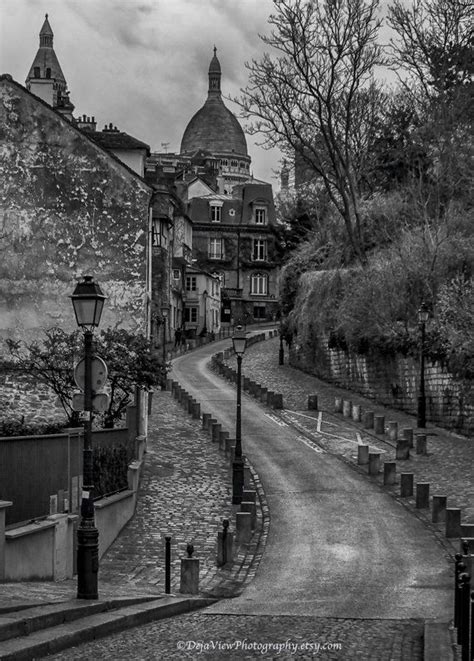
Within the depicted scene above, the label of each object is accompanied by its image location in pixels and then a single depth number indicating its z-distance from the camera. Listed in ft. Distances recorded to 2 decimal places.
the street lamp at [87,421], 51.31
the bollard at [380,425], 125.59
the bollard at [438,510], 80.18
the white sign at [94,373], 54.36
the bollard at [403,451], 108.37
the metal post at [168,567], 59.52
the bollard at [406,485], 90.48
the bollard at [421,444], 110.93
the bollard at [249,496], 83.41
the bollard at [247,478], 94.96
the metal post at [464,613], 37.29
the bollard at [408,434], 115.03
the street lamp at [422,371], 122.01
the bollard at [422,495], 85.35
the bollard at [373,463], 99.86
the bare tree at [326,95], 158.10
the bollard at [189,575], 59.41
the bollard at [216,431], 122.01
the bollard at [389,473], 95.50
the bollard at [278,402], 148.97
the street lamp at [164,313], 207.66
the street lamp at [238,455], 88.84
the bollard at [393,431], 121.08
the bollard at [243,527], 75.51
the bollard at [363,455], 105.19
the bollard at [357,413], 137.49
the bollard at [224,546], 68.49
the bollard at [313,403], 149.48
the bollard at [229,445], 110.83
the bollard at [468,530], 67.72
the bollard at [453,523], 74.43
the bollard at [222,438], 115.69
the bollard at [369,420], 131.03
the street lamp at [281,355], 205.55
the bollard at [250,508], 78.74
